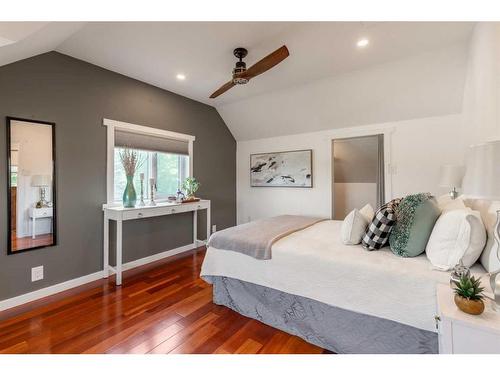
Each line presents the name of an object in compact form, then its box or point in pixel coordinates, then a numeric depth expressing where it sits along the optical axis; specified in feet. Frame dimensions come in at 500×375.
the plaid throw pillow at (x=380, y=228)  5.61
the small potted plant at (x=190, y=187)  12.00
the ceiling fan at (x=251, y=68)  6.50
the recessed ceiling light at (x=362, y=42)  7.47
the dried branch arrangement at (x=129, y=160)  9.63
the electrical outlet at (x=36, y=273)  7.64
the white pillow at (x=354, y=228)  6.17
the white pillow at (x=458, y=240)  4.37
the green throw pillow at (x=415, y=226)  5.15
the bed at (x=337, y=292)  4.45
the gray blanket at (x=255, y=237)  6.35
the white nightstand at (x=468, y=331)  2.97
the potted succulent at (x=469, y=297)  3.17
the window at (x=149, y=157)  9.67
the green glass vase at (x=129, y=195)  9.45
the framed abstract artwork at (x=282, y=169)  13.58
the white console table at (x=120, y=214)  8.71
